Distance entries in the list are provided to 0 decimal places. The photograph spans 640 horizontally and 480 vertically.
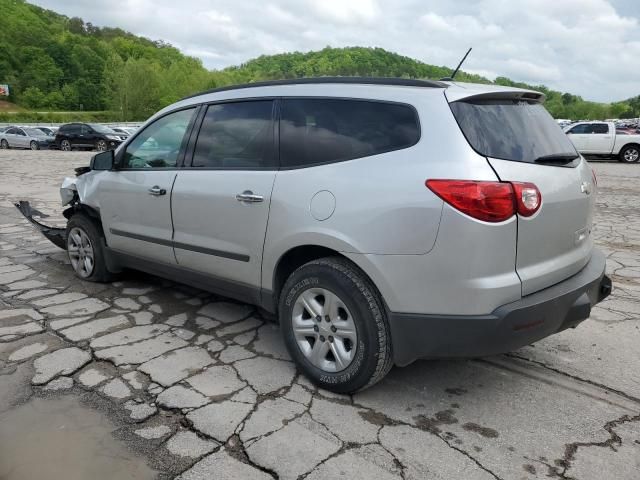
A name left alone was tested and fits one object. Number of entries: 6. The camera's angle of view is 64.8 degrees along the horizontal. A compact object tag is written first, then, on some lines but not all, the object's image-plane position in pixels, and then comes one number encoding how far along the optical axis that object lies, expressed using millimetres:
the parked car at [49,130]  29062
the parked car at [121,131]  29191
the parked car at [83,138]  27172
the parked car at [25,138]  27612
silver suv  2346
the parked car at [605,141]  20000
